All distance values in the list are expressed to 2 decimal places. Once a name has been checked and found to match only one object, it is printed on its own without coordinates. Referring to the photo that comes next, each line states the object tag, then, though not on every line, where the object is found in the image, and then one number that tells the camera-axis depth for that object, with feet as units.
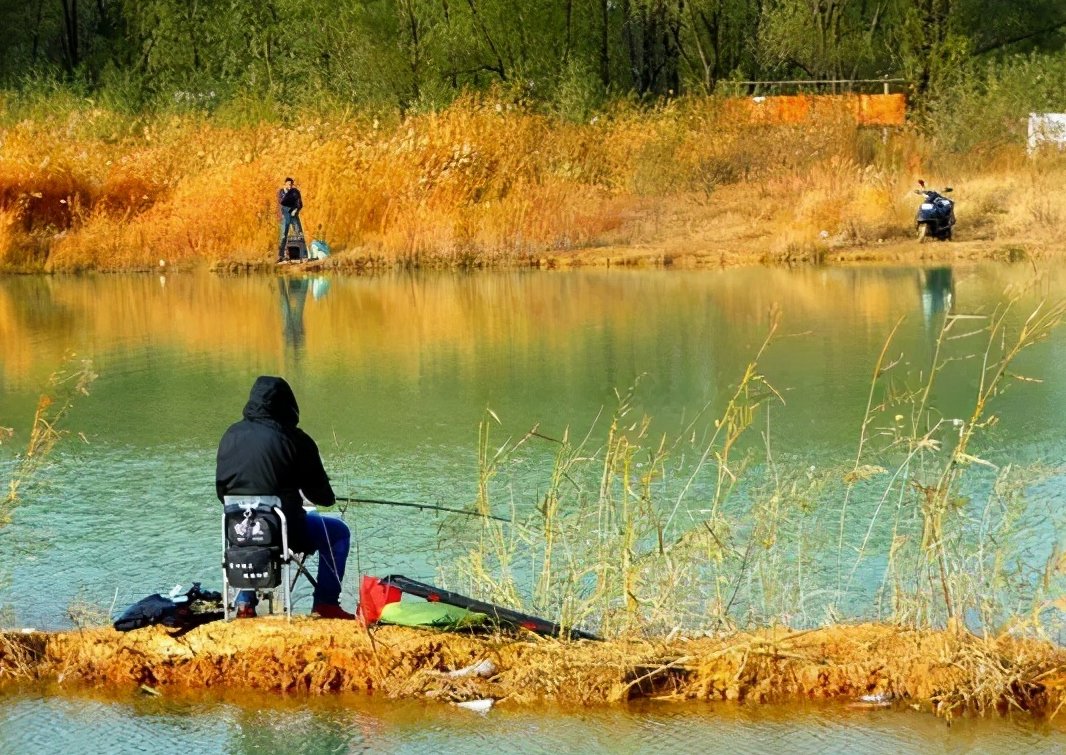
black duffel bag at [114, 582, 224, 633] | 41.42
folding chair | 39.93
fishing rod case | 40.32
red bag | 41.29
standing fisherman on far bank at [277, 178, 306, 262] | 159.53
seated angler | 40.34
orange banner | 194.70
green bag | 40.75
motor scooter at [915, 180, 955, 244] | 158.30
